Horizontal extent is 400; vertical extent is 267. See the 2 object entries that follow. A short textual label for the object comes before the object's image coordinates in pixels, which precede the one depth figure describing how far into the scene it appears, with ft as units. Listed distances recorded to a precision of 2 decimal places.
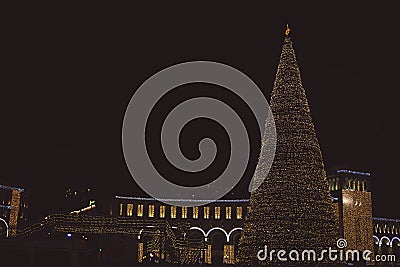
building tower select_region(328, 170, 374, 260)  229.86
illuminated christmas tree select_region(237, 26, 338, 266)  111.34
